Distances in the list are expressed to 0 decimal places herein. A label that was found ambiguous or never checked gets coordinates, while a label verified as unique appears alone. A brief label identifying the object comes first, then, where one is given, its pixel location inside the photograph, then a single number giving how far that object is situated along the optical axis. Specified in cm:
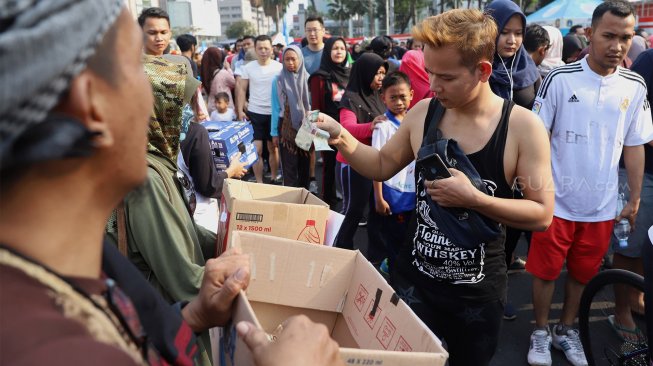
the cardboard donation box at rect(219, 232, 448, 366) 137
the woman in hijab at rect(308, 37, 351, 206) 585
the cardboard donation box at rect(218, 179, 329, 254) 203
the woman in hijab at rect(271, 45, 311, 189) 622
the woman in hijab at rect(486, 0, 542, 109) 355
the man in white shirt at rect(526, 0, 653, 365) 299
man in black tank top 193
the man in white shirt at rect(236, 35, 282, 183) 710
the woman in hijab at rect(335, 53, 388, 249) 432
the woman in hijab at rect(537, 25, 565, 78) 543
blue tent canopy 1466
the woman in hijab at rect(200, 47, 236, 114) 792
